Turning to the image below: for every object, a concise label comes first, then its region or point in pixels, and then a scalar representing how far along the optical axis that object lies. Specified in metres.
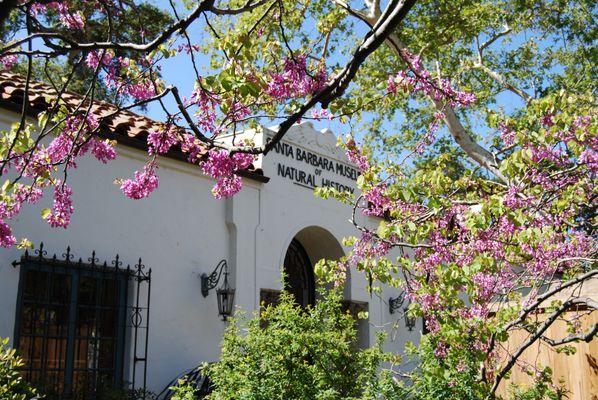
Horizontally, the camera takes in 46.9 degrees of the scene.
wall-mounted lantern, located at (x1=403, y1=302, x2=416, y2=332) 11.42
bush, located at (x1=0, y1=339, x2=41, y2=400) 4.42
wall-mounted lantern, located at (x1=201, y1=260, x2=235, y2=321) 8.33
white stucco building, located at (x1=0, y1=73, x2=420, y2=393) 6.72
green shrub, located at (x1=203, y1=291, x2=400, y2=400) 4.93
